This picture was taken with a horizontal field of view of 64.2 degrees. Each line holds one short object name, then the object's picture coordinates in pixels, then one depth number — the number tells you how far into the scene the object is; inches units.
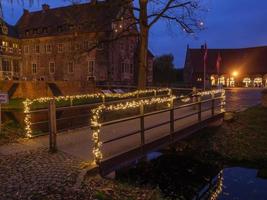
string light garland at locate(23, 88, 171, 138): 252.0
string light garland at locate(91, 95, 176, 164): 187.2
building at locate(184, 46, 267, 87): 1325.4
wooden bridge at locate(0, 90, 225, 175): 199.2
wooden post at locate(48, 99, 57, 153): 211.5
